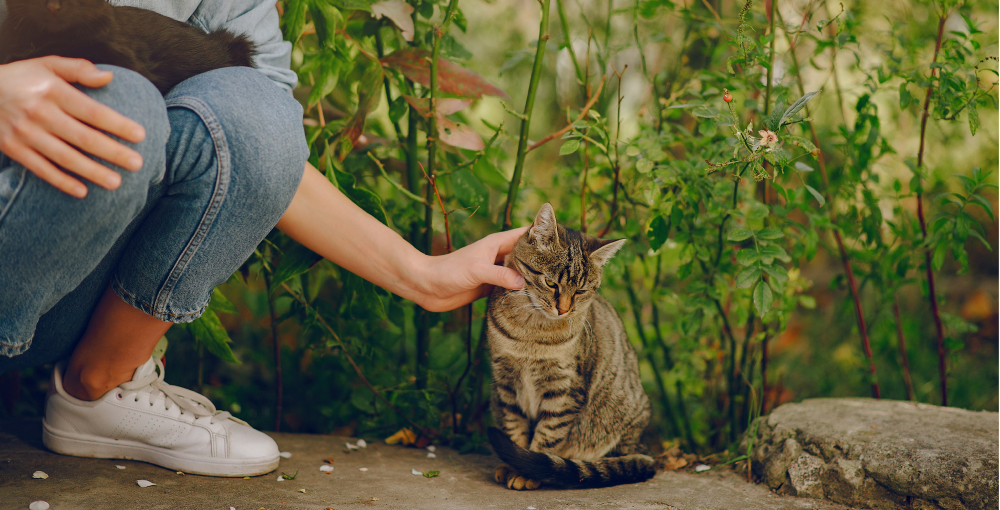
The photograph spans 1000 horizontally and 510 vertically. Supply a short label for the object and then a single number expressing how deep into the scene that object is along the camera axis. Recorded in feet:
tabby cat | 5.62
